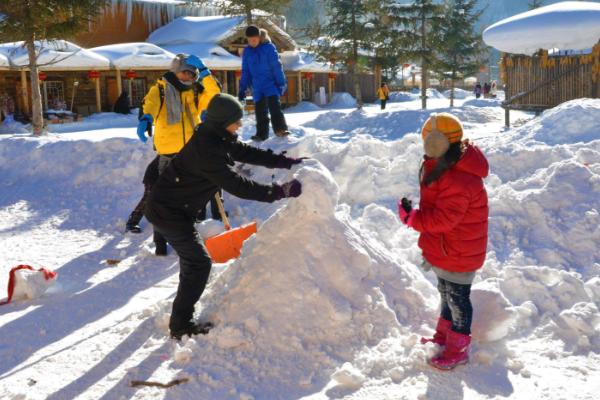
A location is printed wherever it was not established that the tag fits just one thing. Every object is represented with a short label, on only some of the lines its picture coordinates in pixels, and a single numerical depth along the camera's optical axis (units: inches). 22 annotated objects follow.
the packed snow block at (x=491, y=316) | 138.9
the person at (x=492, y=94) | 1756.3
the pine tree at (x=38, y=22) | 550.9
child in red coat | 124.2
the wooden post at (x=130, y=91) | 1054.3
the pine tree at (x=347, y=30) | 1115.9
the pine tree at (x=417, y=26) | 1063.0
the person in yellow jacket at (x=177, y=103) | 215.8
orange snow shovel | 209.8
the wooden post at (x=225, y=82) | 1137.1
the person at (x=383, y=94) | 1148.8
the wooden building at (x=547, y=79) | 589.3
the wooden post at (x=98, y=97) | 944.9
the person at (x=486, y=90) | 1764.0
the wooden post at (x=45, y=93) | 940.6
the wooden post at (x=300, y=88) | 1291.8
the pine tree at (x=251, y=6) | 920.9
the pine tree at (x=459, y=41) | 1170.0
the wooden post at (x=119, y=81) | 965.8
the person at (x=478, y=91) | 1662.2
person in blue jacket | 301.0
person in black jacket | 140.0
